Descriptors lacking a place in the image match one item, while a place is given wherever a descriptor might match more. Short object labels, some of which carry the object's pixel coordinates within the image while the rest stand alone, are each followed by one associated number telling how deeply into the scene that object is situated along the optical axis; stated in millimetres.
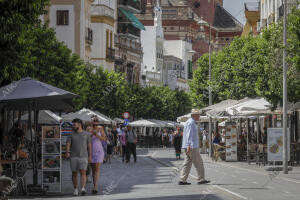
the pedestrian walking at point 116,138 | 50769
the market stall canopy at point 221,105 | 44600
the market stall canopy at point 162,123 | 88125
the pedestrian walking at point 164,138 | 91212
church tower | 147300
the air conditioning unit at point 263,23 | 72912
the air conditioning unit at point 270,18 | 67712
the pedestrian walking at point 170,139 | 94344
